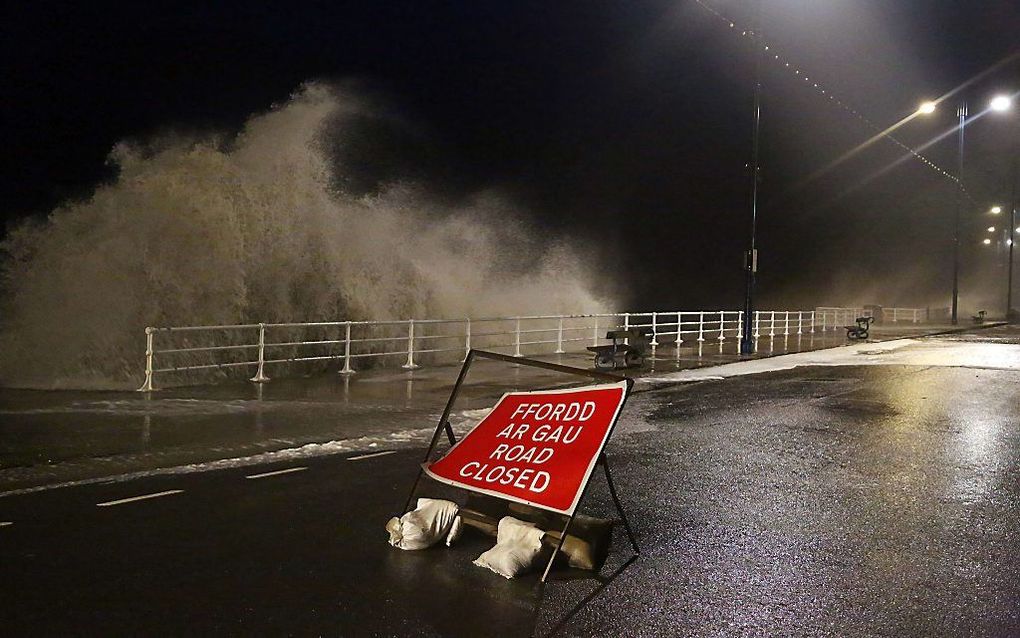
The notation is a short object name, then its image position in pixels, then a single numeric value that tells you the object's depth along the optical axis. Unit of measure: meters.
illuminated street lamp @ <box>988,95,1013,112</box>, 30.64
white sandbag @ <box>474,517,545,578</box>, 4.98
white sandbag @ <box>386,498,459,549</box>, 5.47
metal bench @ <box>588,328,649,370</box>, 18.45
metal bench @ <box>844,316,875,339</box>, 31.59
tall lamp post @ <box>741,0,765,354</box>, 22.26
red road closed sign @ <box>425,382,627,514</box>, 5.07
